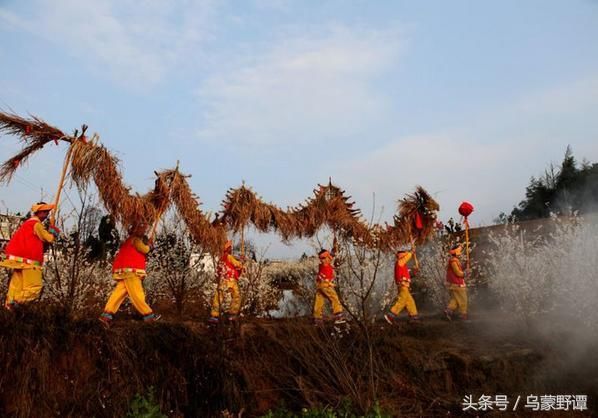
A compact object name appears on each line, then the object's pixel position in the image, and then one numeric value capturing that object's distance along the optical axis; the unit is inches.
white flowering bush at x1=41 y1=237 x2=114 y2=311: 274.5
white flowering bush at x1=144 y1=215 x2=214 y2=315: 376.2
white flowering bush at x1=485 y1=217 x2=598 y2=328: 324.5
